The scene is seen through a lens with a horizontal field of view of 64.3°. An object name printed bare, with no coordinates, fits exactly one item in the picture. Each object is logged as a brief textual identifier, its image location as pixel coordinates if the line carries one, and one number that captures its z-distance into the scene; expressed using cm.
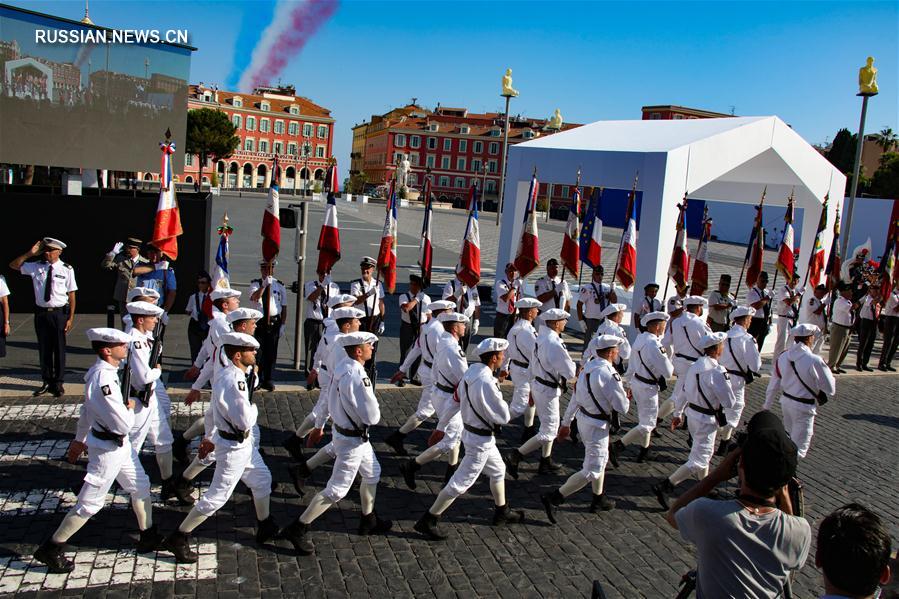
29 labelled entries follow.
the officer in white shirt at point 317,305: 1129
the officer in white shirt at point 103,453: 563
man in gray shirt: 327
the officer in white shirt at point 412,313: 1119
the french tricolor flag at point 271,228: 1158
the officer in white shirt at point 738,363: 961
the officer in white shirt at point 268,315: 1076
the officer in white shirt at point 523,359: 936
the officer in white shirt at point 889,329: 1574
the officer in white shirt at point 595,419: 728
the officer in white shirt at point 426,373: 877
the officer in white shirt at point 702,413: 786
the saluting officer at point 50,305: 1000
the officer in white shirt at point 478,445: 669
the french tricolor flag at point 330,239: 1161
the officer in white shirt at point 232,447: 592
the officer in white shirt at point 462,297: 1282
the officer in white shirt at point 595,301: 1362
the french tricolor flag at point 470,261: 1299
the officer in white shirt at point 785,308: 1455
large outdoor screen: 1617
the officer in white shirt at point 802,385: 873
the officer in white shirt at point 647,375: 888
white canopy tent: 1380
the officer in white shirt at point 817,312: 1430
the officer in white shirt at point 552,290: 1336
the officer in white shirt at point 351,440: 629
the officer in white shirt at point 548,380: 837
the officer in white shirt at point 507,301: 1368
